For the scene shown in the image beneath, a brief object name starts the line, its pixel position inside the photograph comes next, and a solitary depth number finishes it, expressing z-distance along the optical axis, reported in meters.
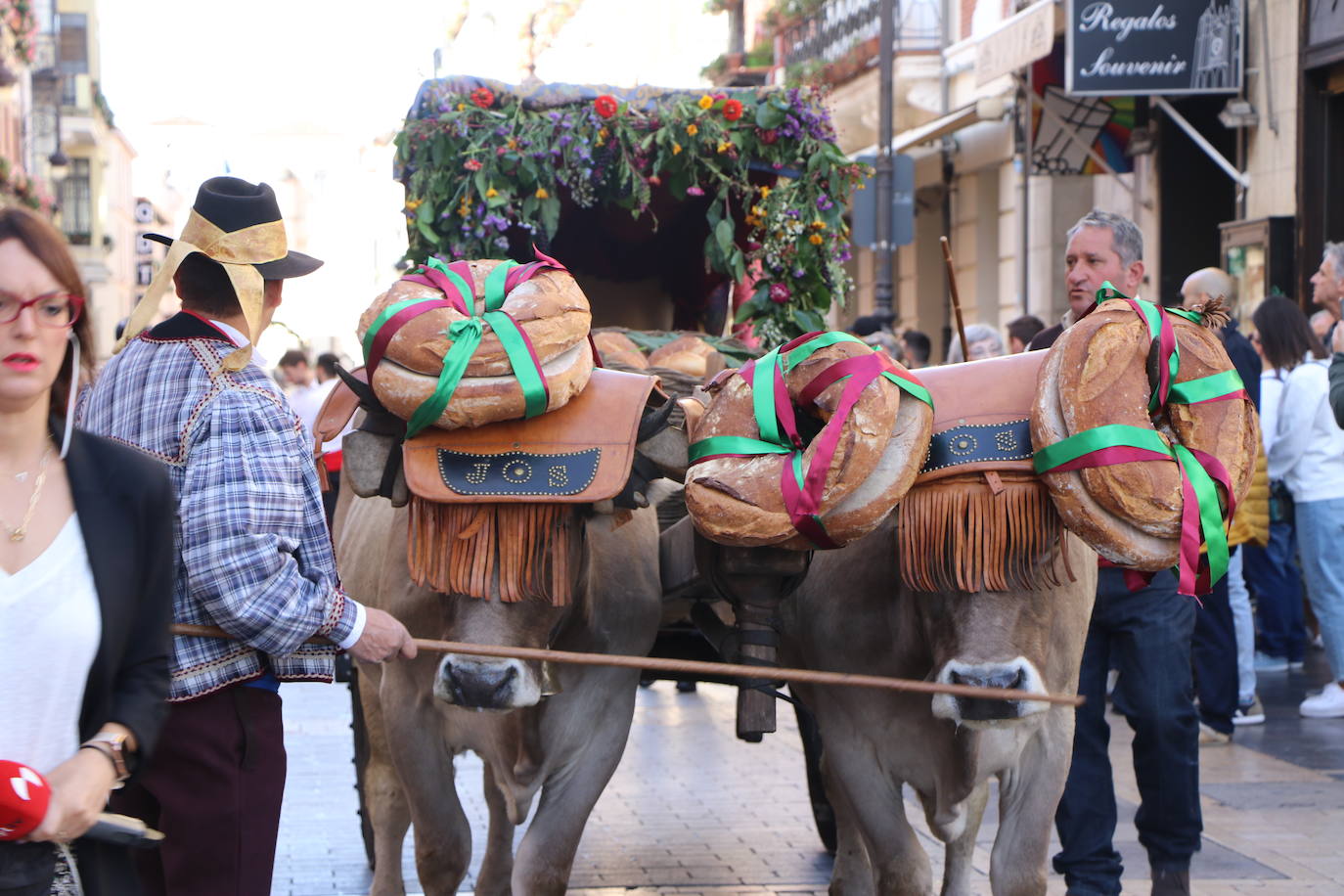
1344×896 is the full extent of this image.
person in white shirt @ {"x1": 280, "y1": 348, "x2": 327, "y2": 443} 15.77
